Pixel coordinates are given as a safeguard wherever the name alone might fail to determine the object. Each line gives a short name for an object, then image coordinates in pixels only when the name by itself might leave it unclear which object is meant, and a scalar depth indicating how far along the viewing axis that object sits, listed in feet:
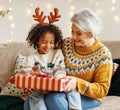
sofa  8.71
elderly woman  6.45
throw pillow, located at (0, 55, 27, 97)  8.21
